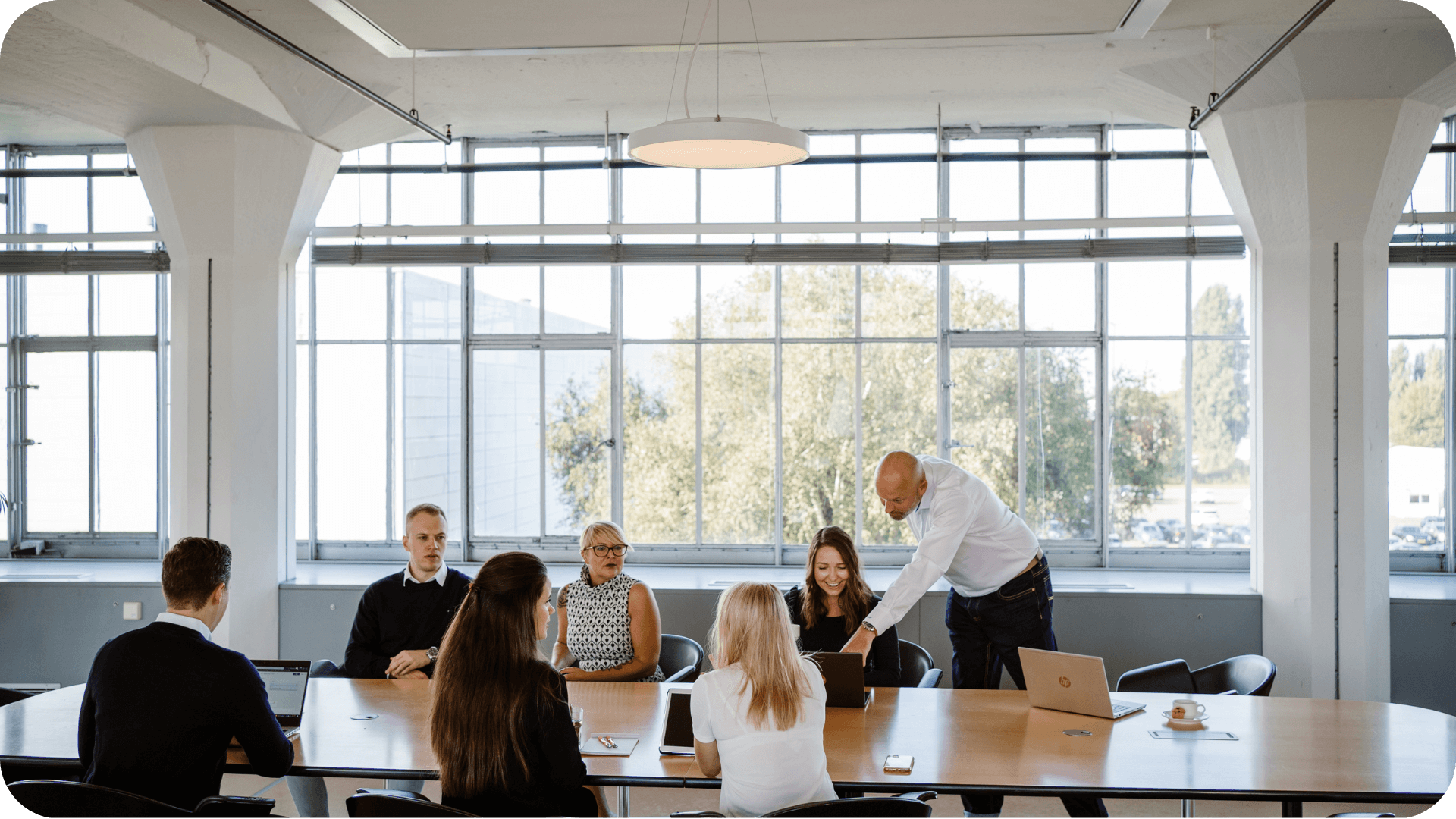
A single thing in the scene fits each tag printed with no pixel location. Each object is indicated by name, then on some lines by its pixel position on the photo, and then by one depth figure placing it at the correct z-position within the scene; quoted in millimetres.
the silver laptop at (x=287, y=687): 3709
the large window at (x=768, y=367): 8008
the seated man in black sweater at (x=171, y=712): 3033
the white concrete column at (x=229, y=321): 6766
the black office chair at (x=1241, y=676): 4734
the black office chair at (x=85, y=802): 2883
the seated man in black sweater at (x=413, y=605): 5086
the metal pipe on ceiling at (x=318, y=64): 4486
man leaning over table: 5254
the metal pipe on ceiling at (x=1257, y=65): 4359
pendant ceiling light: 3982
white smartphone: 3336
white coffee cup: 3854
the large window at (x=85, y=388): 8586
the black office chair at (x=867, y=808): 2709
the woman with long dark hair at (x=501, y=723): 3037
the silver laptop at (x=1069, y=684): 3910
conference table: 3225
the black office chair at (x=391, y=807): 2746
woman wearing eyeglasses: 5031
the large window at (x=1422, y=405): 7777
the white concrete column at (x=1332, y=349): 6188
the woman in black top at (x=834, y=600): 4805
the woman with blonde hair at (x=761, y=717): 3070
